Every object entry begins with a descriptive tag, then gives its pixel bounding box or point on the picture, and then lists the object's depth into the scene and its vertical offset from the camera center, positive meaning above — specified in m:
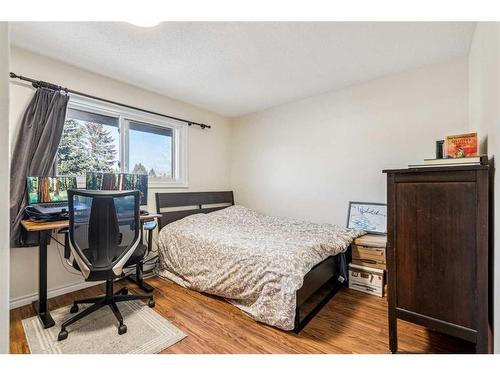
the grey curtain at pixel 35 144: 2.02 +0.39
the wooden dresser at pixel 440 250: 1.13 -0.34
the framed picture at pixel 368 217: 2.66 -0.35
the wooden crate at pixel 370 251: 2.35 -0.67
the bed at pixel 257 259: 1.81 -0.66
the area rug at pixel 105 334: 1.56 -1.08
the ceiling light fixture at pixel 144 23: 1.43 +1.08
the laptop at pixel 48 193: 2.05 -0.06
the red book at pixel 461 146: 1.38 +0.25
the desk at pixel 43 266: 1.87 -0.65
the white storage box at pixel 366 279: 2.33 -0.96
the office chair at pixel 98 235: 1.70 -0.36
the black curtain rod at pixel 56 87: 2.08 +0.96
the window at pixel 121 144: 2.50 +0.53
